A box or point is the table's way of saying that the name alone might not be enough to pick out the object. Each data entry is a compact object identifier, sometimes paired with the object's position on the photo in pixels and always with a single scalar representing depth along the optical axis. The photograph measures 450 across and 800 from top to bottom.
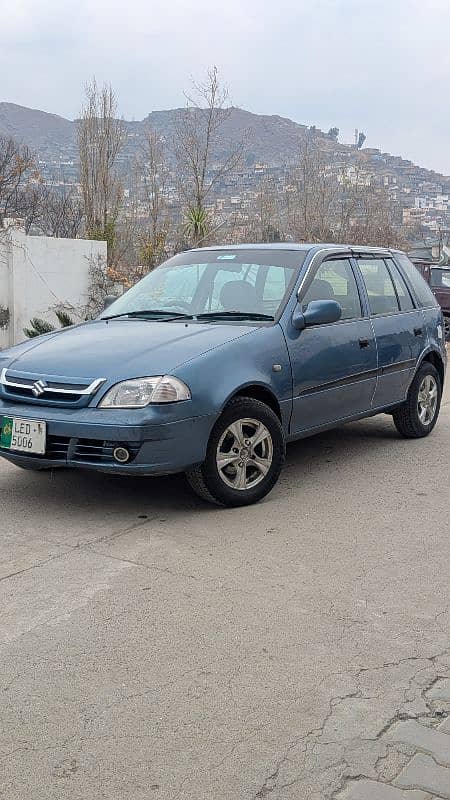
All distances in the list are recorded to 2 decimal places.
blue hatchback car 5.44
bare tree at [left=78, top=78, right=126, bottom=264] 25.05
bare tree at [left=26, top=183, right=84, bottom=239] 28.97
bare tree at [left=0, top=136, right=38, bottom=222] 17.88
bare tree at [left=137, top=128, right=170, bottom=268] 24.59
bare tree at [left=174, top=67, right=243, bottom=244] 21.02
